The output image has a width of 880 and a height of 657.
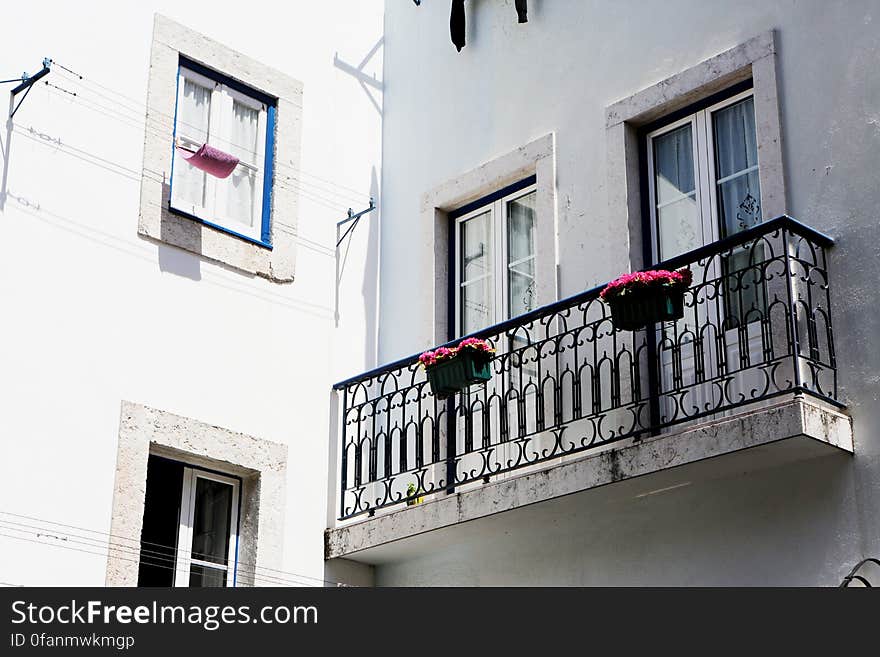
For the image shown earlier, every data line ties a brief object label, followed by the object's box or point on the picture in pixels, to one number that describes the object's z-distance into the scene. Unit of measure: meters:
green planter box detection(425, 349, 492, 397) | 9.18
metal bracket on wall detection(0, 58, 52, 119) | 9.16
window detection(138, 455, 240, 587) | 9.33
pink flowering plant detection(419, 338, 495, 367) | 9.19
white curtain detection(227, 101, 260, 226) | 10.43
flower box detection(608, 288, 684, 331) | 8.41
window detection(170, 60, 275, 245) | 10.20
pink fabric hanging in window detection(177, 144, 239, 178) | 9.93
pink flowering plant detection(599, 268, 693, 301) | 8.39
